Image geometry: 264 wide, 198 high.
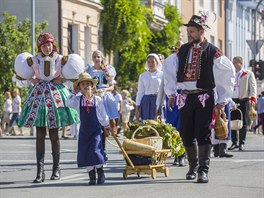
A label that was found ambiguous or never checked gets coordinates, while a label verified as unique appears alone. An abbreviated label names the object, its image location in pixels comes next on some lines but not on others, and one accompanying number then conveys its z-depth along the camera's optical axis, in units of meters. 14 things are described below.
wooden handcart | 13.22
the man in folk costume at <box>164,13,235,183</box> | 12.59
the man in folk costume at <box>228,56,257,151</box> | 19.90
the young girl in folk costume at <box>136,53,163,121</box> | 16.64
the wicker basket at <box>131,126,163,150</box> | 13.68
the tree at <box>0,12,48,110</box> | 32.44
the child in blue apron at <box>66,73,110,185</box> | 12.59
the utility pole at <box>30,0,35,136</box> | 30.56
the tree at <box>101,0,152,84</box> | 41.12
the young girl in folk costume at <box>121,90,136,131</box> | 34.84
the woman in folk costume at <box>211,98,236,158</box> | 17.67
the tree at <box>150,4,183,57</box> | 48.25
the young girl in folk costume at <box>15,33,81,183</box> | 12.80
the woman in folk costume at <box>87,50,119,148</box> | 15.43
